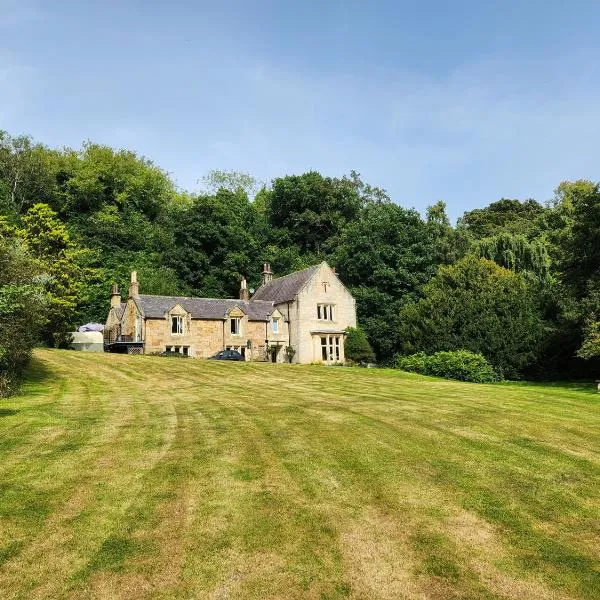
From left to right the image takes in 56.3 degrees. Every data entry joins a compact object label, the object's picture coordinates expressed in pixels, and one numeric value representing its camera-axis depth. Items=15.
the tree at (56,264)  51.50
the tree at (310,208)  88.69
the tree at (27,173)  77.00
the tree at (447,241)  65.88
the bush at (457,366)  39.75
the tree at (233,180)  106.62
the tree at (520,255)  56.69
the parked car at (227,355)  50.78
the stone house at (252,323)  53.84
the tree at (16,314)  22.52
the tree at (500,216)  89.50
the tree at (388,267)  59.88
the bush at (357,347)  56.69
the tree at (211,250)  75.44
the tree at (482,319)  44.22
